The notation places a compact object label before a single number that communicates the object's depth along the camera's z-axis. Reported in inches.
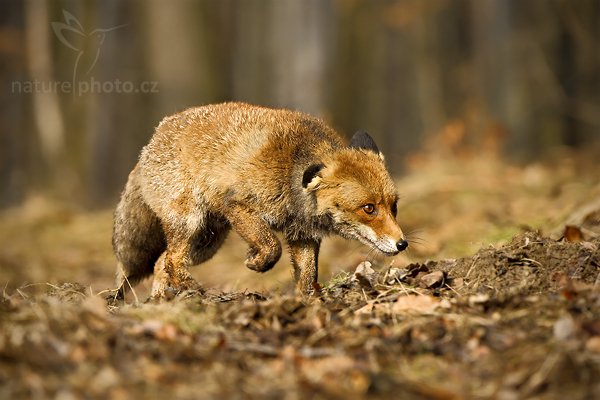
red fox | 556.1
